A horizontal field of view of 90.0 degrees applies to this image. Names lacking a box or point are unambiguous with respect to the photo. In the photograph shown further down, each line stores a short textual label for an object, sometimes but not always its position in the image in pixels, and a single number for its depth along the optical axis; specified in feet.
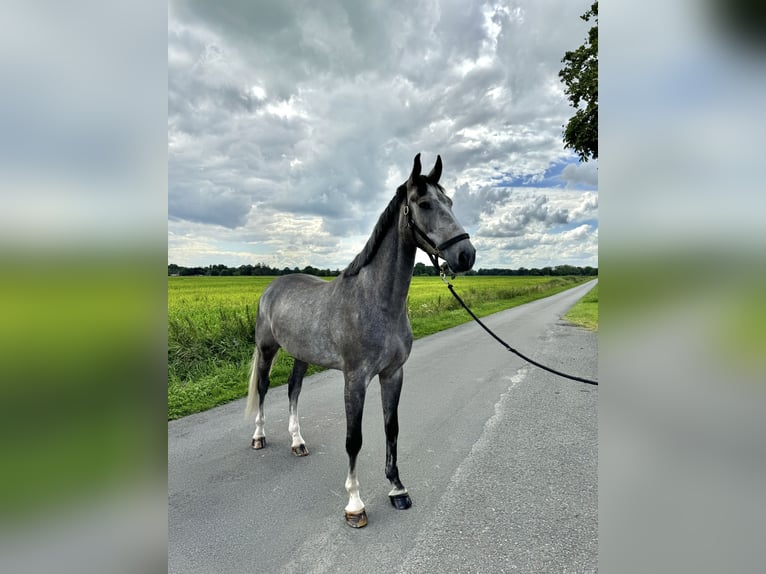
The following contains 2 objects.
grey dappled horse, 8.37
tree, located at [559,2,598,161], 30.89
